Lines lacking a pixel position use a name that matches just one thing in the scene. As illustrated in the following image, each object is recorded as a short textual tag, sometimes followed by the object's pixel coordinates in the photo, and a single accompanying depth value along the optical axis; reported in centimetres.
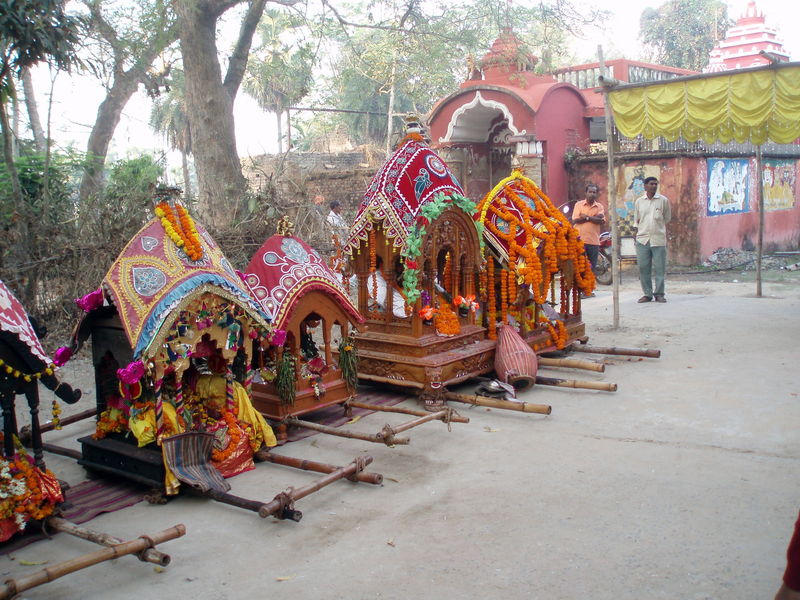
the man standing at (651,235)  1067
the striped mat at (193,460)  418
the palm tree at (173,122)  2828
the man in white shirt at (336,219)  1012
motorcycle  1370
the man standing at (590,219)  1165
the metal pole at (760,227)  1098
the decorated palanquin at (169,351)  423
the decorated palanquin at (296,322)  529
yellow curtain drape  819
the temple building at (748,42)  1967
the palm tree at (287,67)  1337
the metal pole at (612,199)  894
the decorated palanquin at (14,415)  367
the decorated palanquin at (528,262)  696
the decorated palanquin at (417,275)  605
